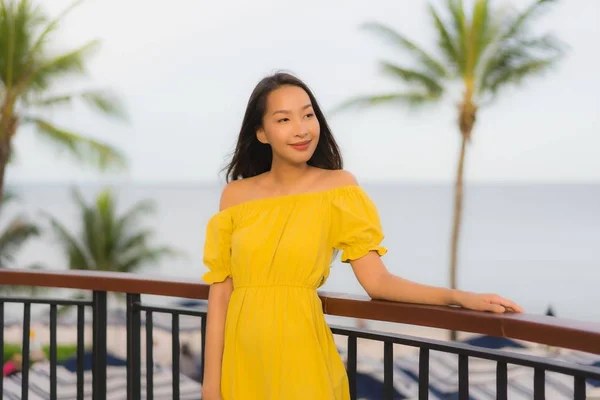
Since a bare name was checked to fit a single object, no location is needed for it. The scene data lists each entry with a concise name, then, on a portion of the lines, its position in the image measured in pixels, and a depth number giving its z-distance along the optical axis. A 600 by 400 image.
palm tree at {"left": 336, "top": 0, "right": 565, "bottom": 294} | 18.83
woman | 1.75
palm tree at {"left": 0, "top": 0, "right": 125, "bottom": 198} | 17.14
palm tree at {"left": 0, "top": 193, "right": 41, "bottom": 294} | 18.09
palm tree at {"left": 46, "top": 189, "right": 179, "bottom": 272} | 18.95
